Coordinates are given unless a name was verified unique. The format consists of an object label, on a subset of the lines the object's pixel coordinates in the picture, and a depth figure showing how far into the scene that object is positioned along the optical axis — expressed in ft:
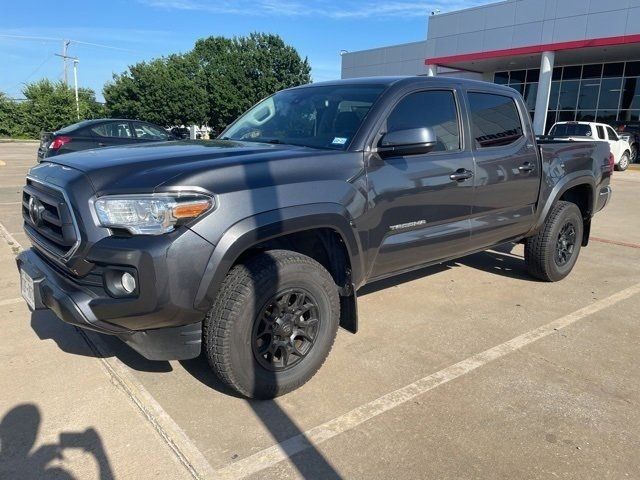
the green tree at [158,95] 122.01
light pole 148.39
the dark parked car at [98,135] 37.68
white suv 57.67
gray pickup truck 8.32
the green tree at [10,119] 150.00
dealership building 73.92
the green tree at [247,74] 120.57
